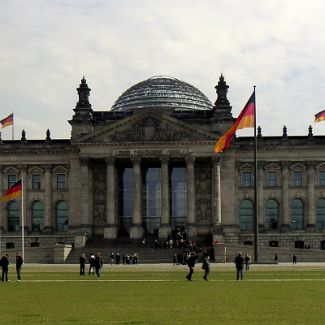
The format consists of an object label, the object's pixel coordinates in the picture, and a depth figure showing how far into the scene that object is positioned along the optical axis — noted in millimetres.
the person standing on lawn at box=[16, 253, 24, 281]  56369
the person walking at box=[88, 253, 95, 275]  63200
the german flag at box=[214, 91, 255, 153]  77625
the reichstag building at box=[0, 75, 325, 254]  109812
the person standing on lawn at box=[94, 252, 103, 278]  59500
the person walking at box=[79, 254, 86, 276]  63269
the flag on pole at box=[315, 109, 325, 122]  104062
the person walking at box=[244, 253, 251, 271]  70312
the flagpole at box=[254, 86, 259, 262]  80000
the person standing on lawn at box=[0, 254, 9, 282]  55000
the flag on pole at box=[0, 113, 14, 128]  111438
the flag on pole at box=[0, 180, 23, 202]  95125
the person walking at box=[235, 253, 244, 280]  53781
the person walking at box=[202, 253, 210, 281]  53188
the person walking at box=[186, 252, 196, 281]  53594
